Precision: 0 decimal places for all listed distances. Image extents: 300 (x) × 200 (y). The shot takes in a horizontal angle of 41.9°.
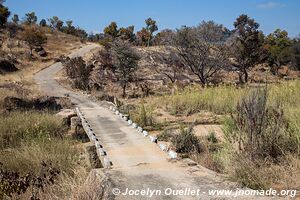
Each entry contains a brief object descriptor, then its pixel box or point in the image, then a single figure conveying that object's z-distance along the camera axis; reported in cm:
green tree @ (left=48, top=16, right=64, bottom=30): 7881
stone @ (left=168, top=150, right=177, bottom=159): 730
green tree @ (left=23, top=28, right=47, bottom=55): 4791
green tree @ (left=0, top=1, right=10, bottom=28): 5702
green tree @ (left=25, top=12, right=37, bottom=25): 7431
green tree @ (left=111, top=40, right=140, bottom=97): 2808
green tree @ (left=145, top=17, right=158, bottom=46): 6247
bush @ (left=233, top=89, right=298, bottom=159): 630
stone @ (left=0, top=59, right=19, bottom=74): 3734
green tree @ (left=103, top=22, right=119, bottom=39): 6250
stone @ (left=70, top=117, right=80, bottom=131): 1277
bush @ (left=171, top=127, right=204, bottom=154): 825
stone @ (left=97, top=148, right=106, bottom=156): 786
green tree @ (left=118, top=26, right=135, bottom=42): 6280
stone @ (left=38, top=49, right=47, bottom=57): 4878
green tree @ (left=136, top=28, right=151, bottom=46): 6024
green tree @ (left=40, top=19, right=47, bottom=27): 7722
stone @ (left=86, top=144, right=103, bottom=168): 759
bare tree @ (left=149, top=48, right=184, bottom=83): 3681
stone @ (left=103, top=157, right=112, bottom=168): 700
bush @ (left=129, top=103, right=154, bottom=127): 1249
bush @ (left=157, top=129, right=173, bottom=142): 985
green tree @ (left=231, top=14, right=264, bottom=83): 3559
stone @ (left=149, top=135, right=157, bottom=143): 894
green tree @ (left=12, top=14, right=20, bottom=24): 6756
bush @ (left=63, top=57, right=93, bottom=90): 3019
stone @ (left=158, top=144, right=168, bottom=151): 800
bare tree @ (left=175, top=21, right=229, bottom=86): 3047
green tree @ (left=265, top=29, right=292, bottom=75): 4709
